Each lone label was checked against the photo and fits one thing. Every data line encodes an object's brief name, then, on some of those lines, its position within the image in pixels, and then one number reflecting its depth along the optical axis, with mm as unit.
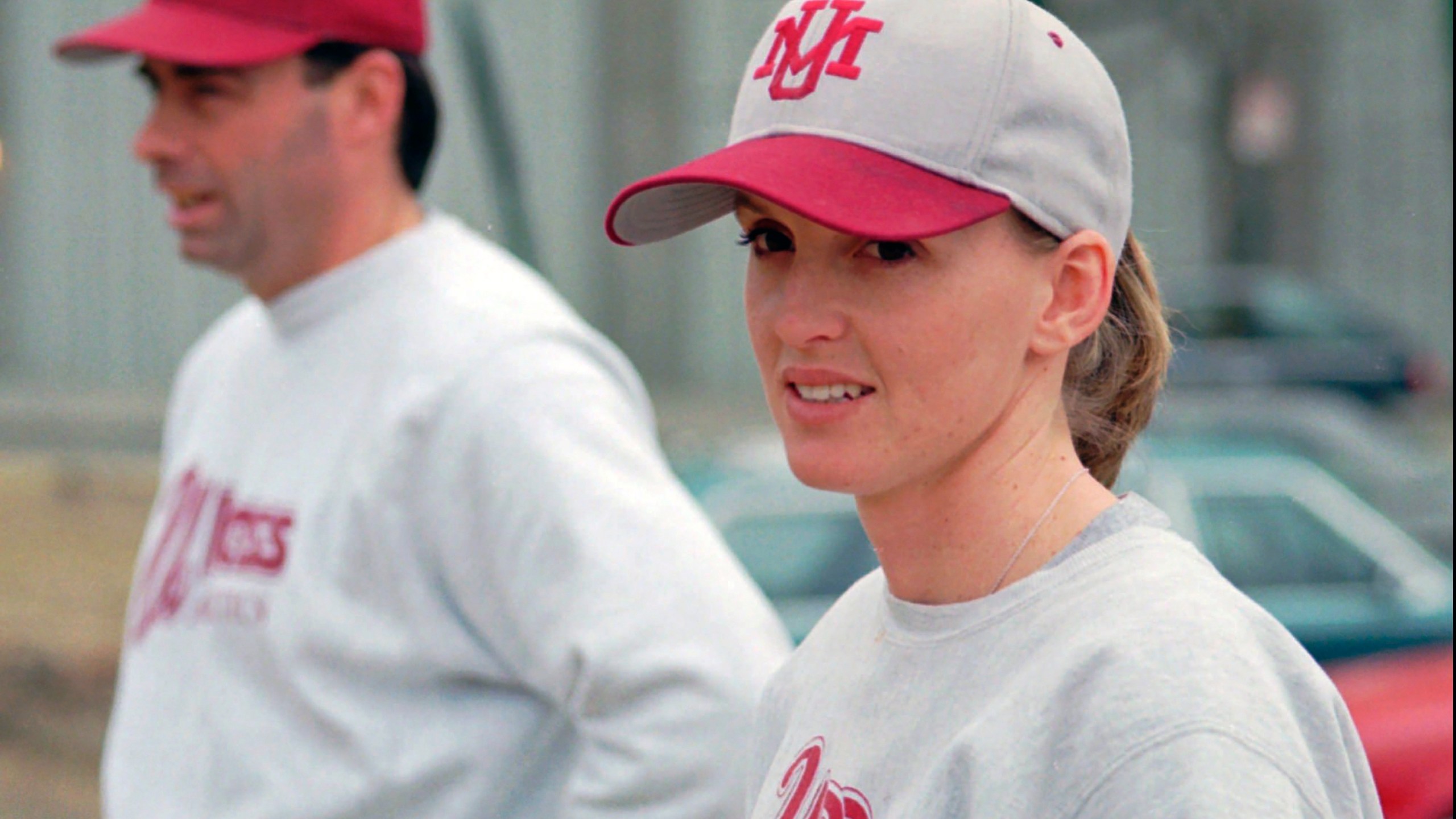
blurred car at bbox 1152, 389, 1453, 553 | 12523
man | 4469
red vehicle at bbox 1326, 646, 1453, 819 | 8273
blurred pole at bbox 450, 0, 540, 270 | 11359
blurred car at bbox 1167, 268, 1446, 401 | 26922
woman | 2596
